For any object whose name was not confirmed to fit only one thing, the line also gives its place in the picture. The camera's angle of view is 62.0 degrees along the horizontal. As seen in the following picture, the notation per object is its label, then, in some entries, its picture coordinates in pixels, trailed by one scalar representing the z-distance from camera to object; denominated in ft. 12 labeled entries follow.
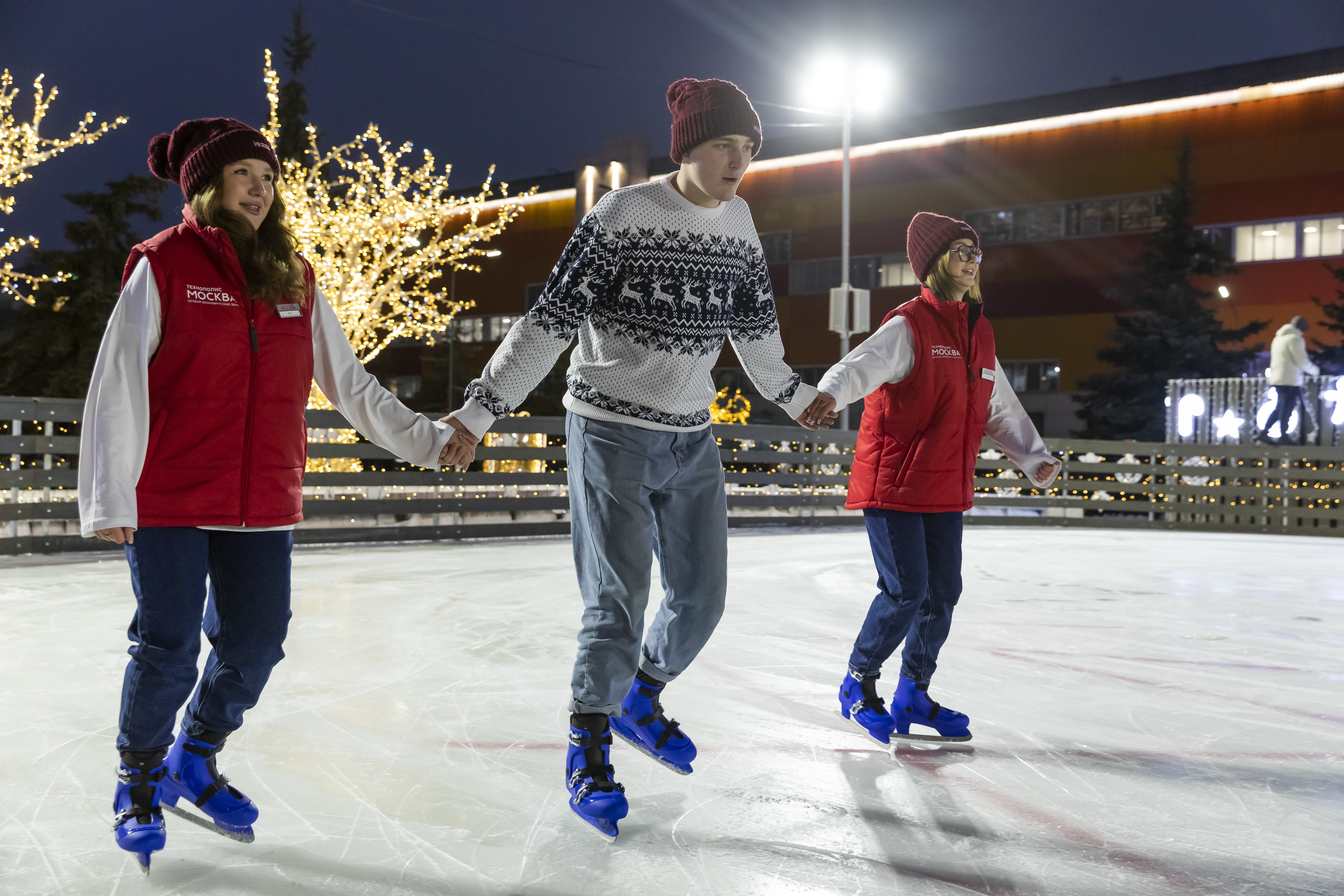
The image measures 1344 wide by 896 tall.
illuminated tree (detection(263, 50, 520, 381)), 50.52
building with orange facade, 79.15
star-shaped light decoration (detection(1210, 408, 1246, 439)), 54.34
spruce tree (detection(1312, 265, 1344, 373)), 70.03
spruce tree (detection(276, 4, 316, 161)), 95.50
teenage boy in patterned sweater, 9.16
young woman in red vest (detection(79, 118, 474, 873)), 7.83
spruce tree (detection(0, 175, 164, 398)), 87.76
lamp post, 54.80
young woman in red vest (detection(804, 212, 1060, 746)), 11.71
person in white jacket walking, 48.93
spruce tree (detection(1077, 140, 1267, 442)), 72.79
